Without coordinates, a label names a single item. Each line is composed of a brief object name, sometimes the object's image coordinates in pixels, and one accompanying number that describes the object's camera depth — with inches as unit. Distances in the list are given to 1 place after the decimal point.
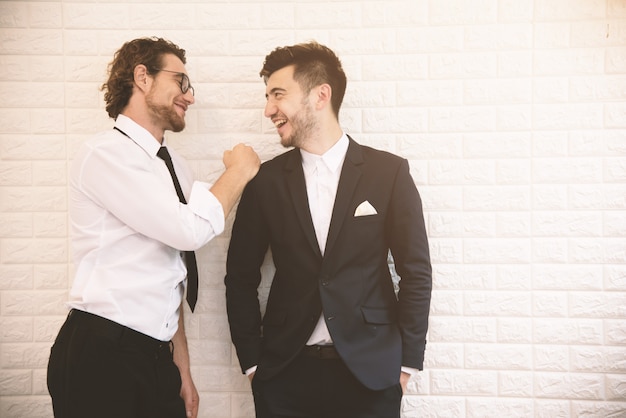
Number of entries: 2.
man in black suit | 69.4
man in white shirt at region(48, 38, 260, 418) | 64.6
